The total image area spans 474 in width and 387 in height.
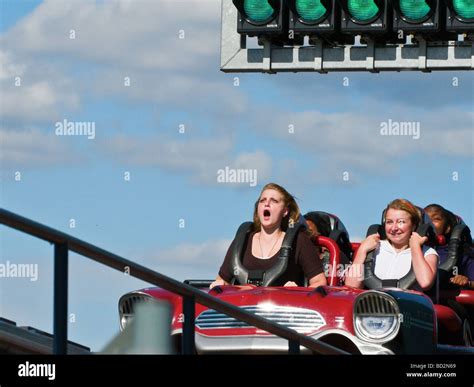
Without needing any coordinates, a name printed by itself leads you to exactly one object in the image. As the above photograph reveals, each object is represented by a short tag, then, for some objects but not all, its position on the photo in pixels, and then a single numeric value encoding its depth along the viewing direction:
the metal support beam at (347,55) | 15.42
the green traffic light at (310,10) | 14.44
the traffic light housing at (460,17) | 14.10
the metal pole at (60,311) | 8.13
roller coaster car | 12.44
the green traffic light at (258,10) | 14.55
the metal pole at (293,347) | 10.12
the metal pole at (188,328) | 9.18
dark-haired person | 16.40
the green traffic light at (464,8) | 14.08
